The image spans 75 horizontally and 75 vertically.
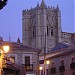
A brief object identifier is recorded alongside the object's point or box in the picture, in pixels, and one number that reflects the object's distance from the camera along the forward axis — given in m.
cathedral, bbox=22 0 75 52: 115.06
